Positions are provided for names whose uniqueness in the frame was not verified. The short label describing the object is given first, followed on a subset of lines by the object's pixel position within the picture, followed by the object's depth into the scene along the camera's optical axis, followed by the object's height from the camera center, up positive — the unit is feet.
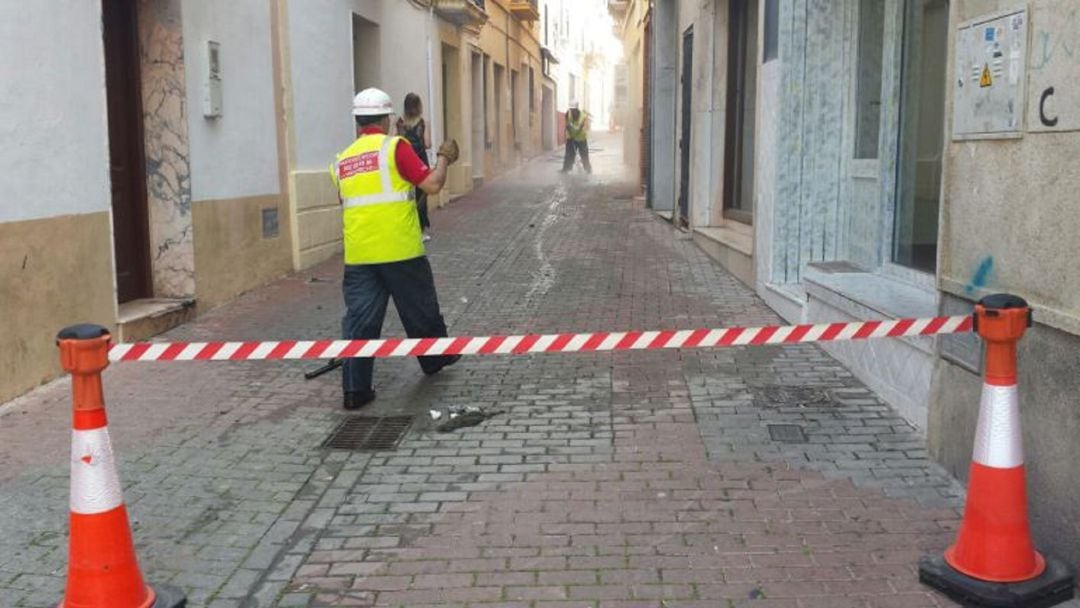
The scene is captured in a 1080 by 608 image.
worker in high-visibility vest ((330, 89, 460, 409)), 18.85 -1.35
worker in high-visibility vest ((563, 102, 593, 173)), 83.56 +0.75
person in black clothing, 35.94 +0.87
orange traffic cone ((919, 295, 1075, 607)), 11.03 -3.89
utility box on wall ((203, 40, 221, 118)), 27.76 +1.82
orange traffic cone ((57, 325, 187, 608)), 10.75 -3.80
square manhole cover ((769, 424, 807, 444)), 16.89 -4.82
